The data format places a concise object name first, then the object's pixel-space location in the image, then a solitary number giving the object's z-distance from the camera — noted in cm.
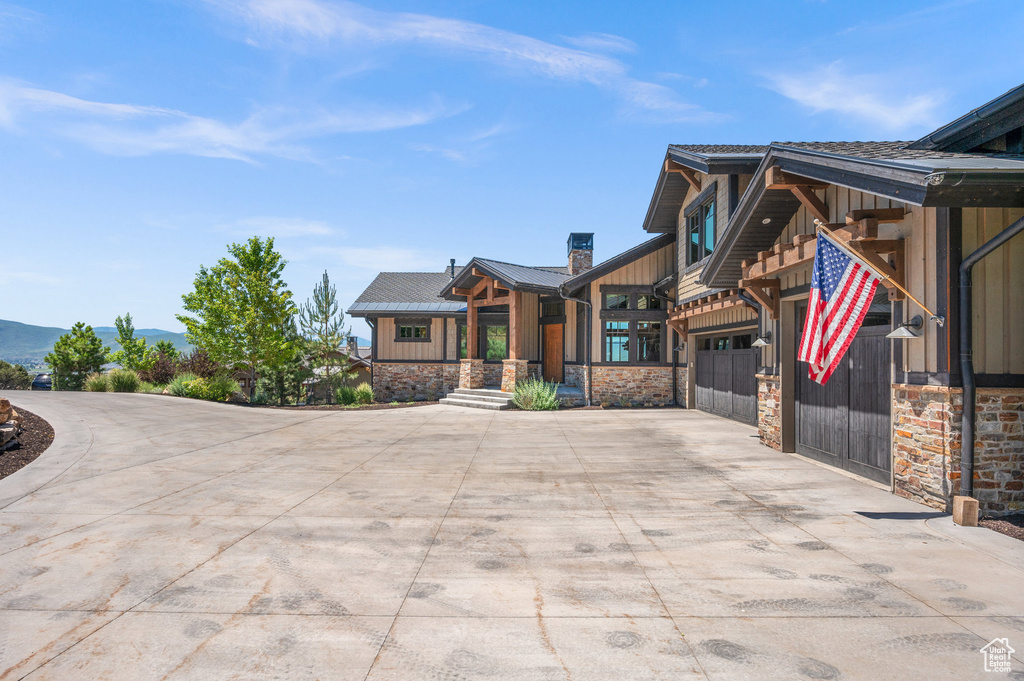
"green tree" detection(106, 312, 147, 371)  2995
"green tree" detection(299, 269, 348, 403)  2281
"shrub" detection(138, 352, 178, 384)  2339
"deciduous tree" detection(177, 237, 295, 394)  2027
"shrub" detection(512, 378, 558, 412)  1702
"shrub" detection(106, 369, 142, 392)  2084
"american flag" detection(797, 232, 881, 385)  648
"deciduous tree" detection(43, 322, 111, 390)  2711
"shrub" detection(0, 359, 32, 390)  2750
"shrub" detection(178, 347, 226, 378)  2309
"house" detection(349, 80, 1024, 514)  587
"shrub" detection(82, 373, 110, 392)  2083
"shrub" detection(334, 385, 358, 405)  2083
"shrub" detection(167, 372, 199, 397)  2012
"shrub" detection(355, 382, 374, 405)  2120
